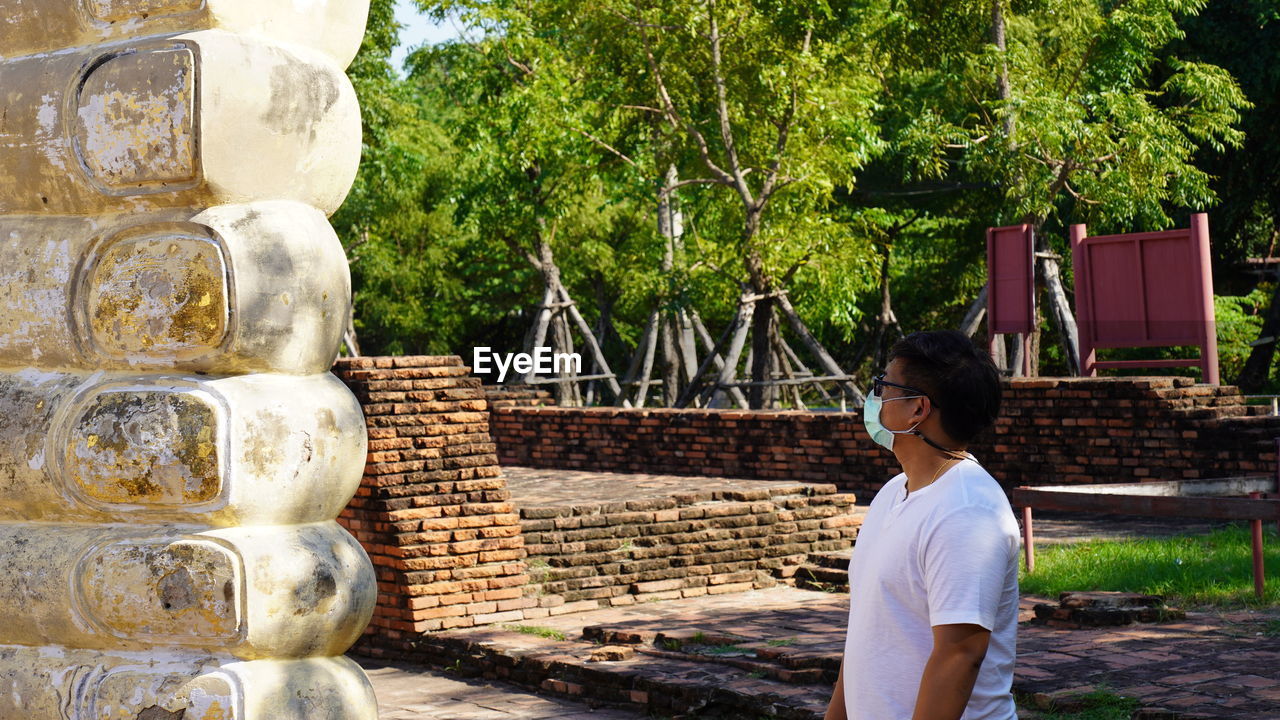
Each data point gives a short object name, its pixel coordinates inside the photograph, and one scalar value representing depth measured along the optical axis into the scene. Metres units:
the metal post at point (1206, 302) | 11.62
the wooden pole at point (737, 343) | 15.93
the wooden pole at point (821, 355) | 16.27
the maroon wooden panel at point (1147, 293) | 11.76
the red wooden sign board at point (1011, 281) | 12.75
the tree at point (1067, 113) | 15.67
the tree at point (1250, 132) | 18.33
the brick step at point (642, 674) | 5.93
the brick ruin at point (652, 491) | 8.11
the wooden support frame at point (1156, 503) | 6.94
